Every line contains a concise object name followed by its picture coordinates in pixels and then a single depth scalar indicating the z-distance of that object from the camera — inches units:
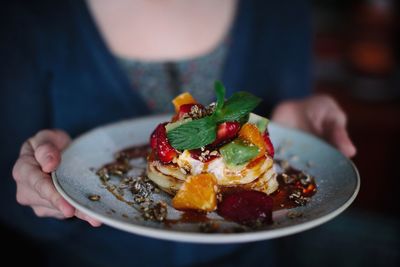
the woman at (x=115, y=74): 20.4
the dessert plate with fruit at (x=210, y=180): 12.4
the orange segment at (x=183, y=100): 16.2
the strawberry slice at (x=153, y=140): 15.5
